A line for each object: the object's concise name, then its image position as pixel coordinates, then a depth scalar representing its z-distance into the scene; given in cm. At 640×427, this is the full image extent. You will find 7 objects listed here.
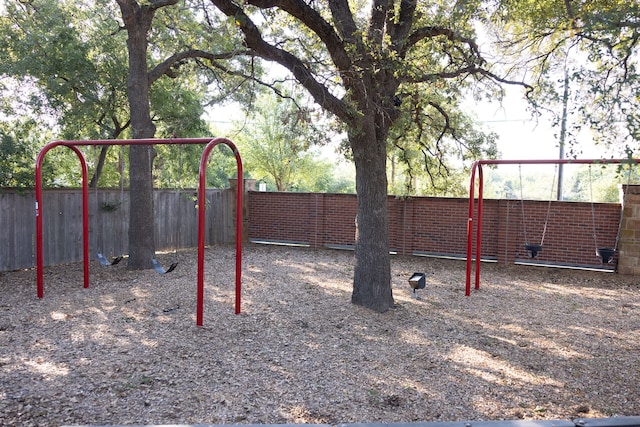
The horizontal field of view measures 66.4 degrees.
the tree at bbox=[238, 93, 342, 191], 2491
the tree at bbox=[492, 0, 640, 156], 411
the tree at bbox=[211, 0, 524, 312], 591
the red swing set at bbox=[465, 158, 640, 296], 804
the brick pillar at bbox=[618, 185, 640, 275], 974
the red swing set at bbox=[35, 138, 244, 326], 581
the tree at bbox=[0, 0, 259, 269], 934
